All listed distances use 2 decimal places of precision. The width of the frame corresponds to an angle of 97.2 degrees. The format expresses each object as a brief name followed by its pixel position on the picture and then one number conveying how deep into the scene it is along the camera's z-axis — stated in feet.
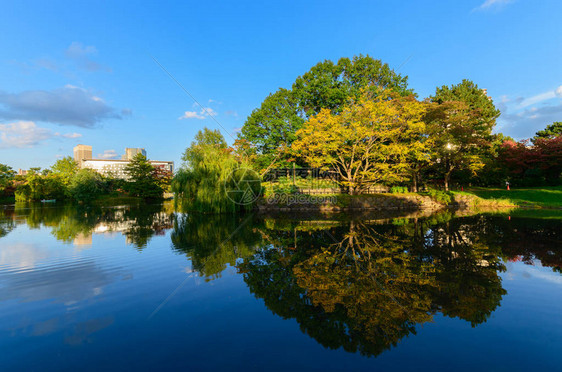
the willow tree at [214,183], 54.70
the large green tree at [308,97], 88.22
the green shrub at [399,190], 77.06
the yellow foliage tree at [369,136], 64.44
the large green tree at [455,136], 70.38
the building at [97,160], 349.86
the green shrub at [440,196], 67.67
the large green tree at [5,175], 119.28
